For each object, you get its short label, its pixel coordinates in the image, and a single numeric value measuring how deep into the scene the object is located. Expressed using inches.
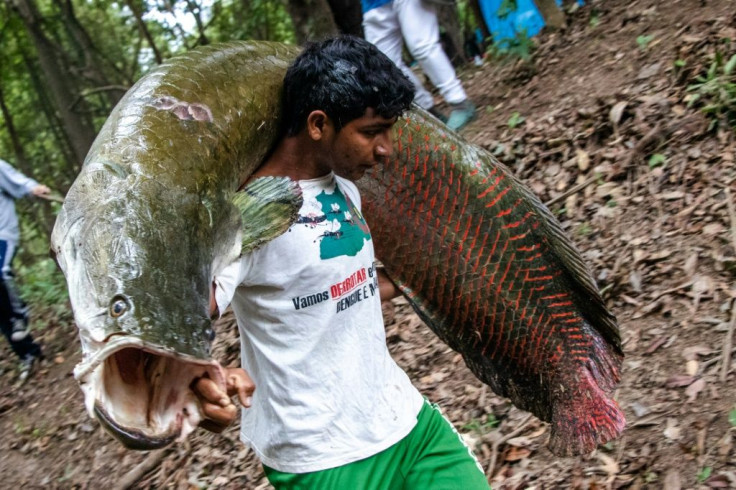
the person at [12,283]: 268.5
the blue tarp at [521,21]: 317.7
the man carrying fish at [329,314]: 82.0
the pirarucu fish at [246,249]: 57.9
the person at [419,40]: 246.7
